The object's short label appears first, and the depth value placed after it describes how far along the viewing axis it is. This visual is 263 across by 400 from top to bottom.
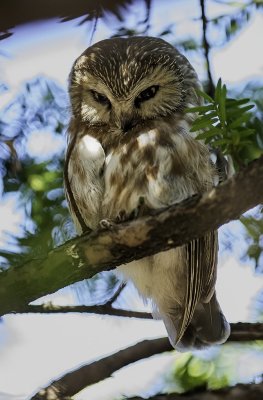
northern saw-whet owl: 3.16
